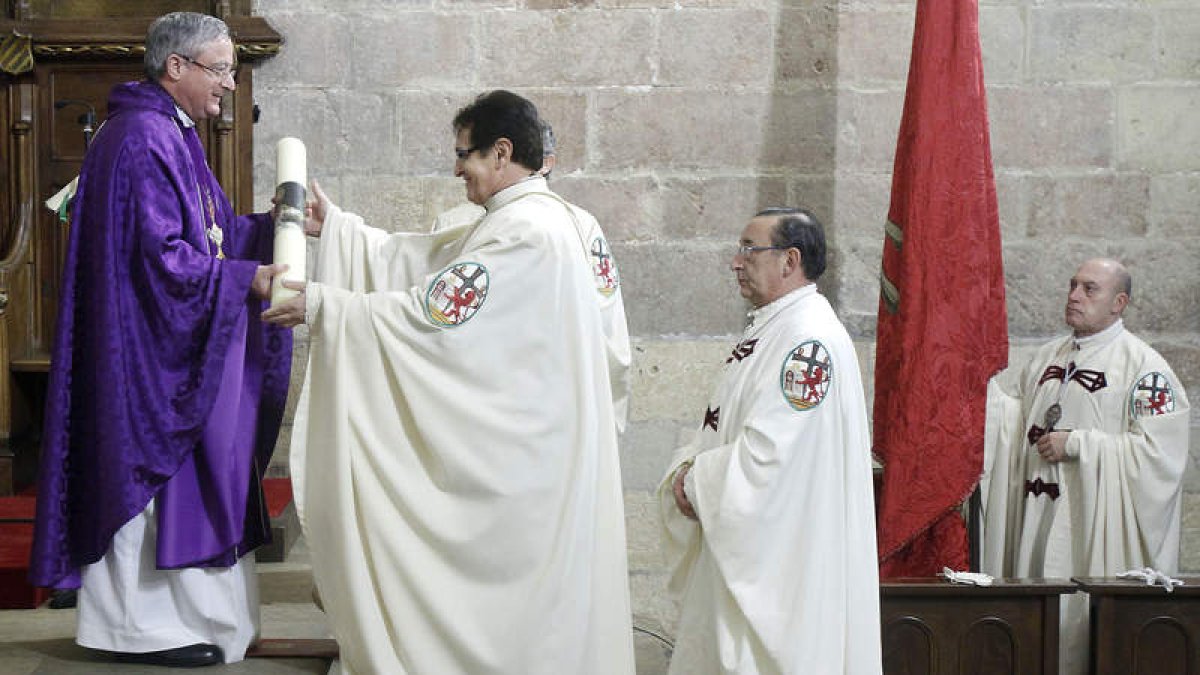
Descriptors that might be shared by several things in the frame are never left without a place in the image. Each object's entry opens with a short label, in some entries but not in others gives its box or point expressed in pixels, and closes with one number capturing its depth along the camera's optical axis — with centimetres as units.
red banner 595
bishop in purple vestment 422
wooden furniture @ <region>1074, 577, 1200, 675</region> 513
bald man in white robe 592
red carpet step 527
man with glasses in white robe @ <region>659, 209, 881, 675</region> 414
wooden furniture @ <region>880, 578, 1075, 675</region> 511
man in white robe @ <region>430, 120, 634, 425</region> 548
